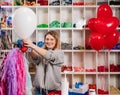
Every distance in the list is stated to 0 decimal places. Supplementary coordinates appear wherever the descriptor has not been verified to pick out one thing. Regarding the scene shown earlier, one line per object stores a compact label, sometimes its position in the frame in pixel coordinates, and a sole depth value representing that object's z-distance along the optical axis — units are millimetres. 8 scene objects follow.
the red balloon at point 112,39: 3400
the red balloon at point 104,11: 3410
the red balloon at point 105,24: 3295
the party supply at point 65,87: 1850
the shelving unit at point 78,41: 3941
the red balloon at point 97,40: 3368
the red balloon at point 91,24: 3440
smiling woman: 2387
